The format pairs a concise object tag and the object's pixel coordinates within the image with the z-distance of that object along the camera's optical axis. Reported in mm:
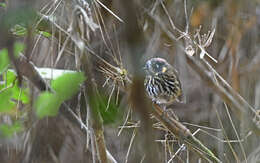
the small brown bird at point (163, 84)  7160
